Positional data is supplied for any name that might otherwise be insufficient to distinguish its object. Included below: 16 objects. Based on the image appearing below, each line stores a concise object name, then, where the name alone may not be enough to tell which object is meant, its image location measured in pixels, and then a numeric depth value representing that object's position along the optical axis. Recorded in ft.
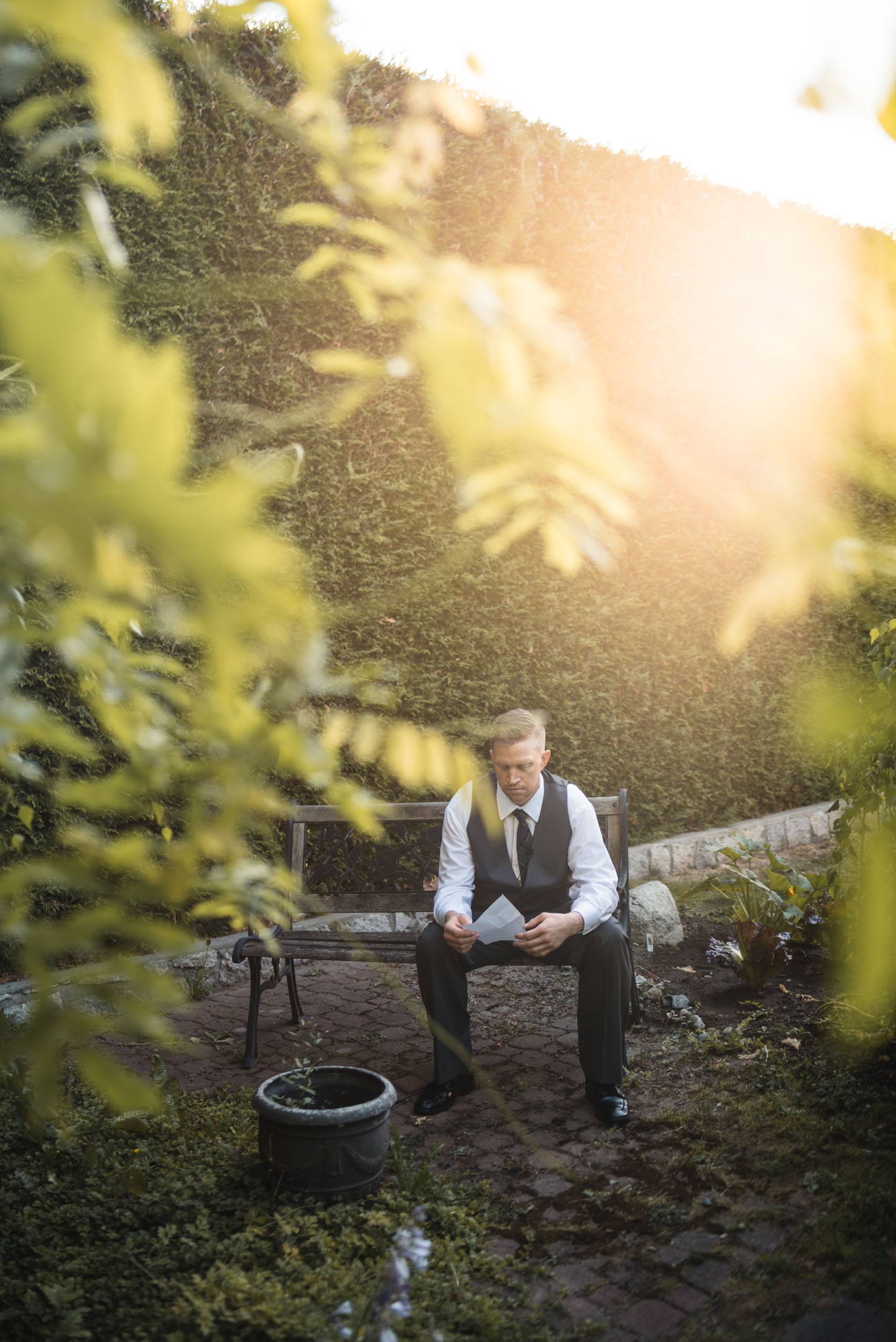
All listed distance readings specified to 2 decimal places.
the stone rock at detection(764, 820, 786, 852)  23.38
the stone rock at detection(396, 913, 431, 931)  18.75
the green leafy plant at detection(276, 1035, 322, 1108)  8.82
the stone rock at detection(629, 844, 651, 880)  20.76
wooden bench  12.39
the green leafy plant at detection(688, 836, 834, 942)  14.69
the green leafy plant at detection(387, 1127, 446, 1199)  8.46
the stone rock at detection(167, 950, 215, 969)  15.07
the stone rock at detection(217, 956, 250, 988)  15.70
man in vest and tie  10.68
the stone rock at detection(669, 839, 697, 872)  21.40
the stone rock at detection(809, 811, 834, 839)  24.80
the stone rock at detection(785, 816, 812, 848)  23.98
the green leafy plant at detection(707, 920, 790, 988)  13.78
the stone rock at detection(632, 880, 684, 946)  17.04
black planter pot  8.19
